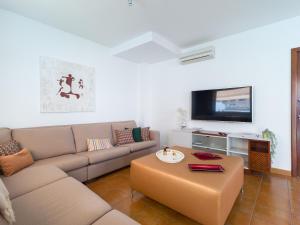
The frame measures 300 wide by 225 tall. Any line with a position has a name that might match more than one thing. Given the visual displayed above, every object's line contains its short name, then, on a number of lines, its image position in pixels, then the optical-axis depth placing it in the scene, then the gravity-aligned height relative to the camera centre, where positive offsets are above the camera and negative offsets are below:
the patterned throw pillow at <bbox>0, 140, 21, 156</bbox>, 1.80 -0.43
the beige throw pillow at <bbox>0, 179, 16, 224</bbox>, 0.82 -0.52
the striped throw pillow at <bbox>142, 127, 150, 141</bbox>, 3.40 -0.49
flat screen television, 2.79 +0.14
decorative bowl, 1.89 -0.57
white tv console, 2.76 -0.61
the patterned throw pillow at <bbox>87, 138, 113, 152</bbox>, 2.68 -0.57
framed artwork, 2.60 +0.48
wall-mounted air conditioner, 3.18 +1.21
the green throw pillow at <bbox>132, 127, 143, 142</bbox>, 3.30 -0.48
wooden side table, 2.41 -0.71
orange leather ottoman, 1.28 -0.71
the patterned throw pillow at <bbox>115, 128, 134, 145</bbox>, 3.11 -0.50
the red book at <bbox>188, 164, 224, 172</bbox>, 1.60 -0.59
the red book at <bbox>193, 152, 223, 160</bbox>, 1.99 -0.59
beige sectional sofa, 1.03 -0.67
